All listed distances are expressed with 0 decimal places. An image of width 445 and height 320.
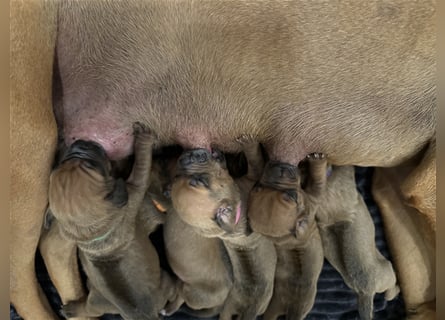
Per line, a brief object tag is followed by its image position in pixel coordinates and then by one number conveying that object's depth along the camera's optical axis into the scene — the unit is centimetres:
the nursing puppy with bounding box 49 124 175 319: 52
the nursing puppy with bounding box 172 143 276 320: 55
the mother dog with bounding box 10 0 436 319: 52
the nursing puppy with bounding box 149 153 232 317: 62
